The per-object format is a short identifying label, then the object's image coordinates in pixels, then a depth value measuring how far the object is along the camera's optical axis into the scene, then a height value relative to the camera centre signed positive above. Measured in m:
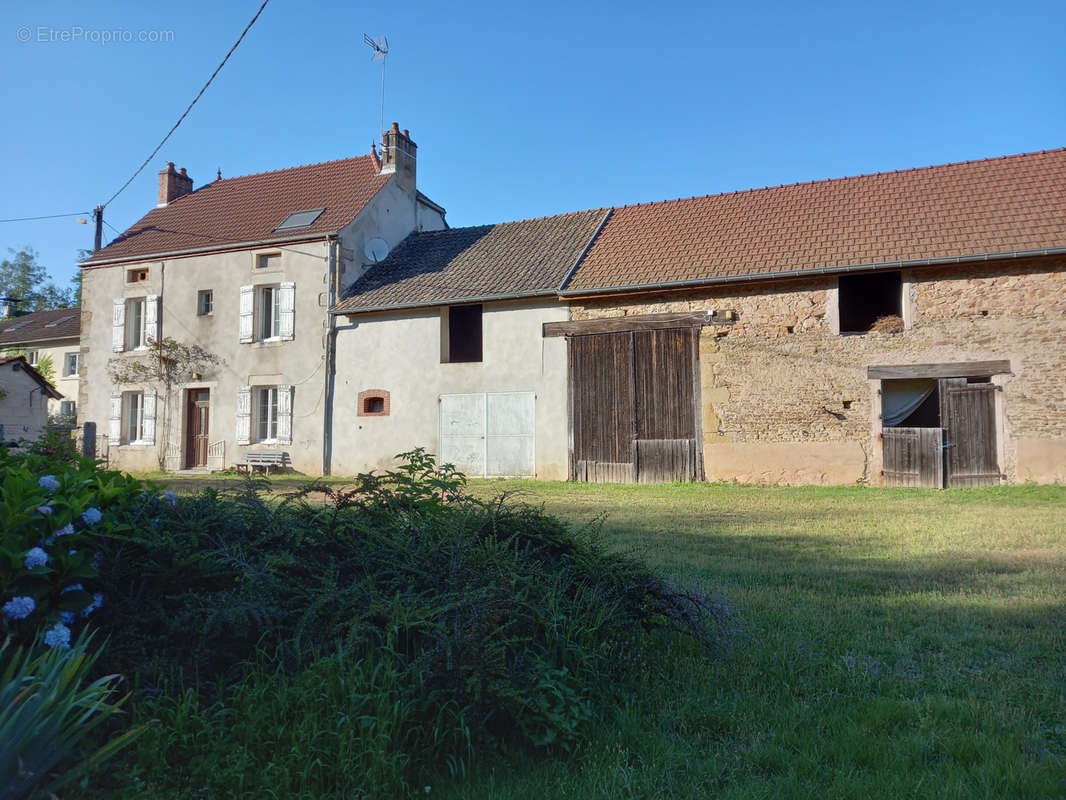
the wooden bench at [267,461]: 17.30 -0.70
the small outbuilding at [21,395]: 18.50 +0.98
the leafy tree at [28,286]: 46.44 +9.47
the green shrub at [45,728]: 1.75 -0.77
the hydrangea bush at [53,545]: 2.43 -0.41
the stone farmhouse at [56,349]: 27.94 +3.31
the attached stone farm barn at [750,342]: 12.45 +1.81
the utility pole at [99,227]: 20.86 +5.98
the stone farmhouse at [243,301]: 17.38 +3.37
